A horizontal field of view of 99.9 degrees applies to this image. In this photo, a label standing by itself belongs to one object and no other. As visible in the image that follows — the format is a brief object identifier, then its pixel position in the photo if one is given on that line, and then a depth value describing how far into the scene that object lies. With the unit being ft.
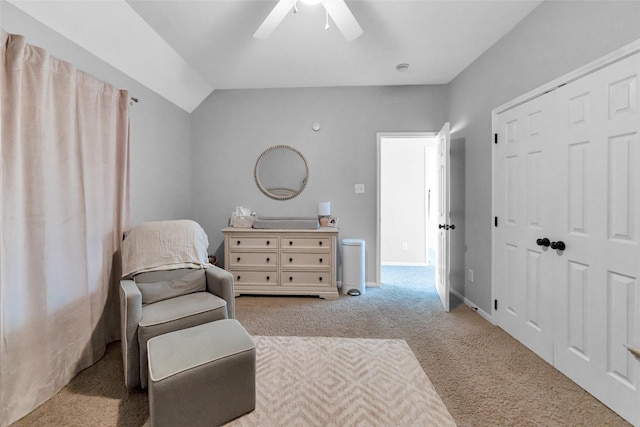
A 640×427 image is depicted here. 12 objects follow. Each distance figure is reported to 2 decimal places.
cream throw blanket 6.67
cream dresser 10.47
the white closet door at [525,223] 6.42
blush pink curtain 4.75
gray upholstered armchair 5.32
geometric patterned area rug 4.75
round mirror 11.93
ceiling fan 5.68
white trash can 10.91
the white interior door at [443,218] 8.97
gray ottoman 4.09
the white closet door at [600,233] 4.71
